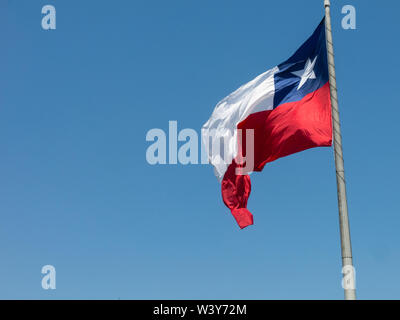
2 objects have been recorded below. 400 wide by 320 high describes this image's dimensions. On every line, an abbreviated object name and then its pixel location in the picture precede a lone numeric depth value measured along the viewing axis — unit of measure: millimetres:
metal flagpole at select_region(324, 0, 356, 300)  18641
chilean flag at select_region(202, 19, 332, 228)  22203
